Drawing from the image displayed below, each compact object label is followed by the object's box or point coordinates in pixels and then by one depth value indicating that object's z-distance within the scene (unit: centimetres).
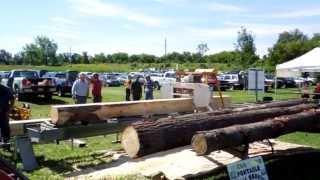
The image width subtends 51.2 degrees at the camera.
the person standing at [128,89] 1529
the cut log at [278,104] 705
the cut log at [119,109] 710
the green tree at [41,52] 8063
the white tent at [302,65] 1417
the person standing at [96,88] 1251
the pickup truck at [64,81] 2094
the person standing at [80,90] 1130
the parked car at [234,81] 3086
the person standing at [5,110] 715
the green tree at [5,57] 7423
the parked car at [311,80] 3554
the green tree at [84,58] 7860
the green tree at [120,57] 8086
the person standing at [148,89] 1470
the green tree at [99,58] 8088
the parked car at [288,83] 3500
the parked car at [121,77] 3460
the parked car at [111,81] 3385
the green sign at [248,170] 423
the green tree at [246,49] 5077
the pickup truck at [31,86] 1781
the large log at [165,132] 500
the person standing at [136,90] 1402
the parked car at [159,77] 2937
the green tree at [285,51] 5409
